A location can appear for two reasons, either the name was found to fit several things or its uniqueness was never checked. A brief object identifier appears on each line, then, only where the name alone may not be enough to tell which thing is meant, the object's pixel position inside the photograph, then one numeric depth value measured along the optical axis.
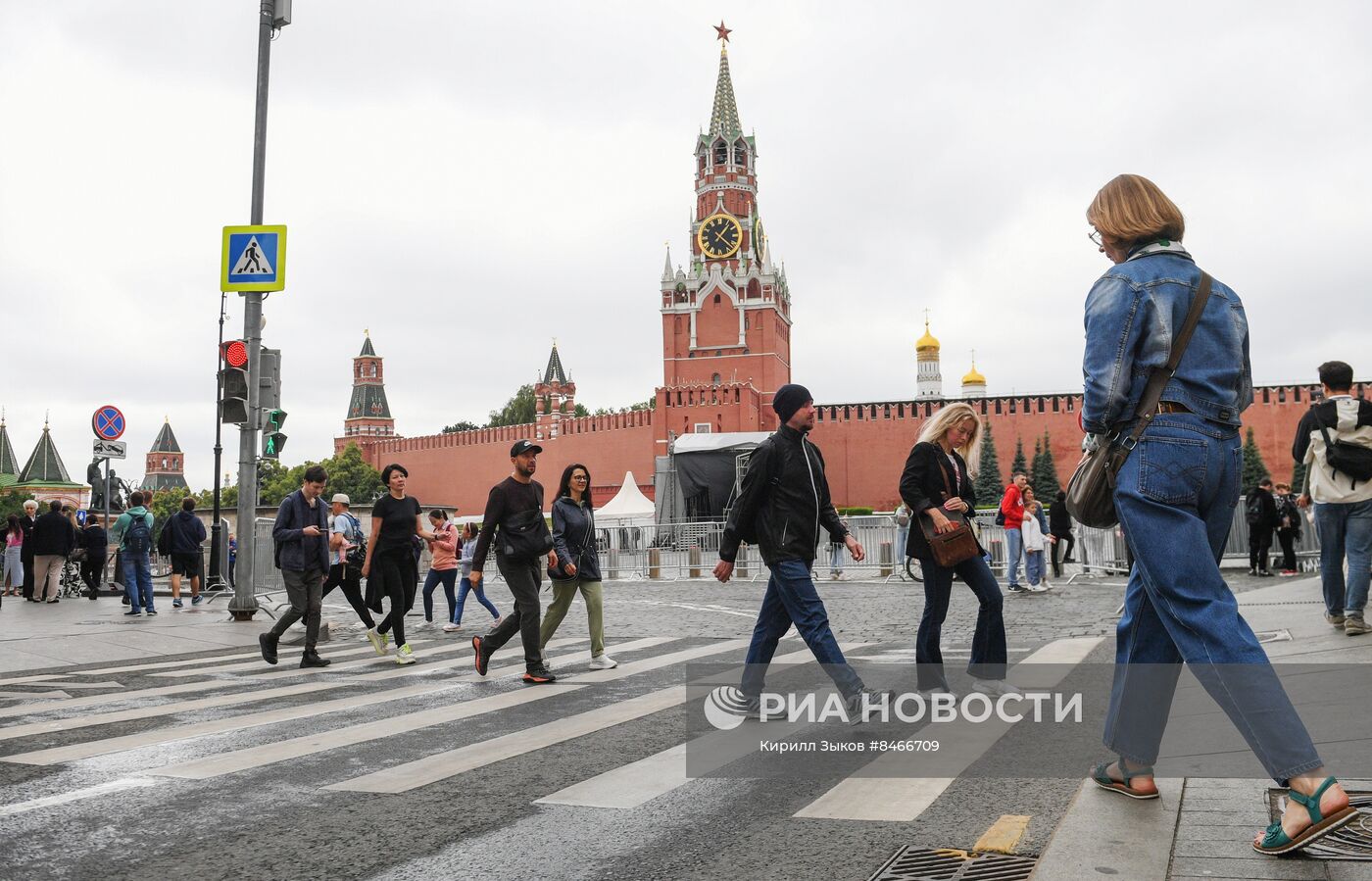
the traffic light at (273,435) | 12.76
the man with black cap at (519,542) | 7.23
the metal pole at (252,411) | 11.86
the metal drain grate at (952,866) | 2.82
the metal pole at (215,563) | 19.13
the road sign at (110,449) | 16.80
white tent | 48.44
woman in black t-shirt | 8.70
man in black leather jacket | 5.36
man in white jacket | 6.80
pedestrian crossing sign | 12.05
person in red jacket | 14.74
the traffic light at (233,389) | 12.09
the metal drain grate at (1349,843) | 2.67
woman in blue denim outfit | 2.89
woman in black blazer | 5.62
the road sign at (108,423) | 16.95
